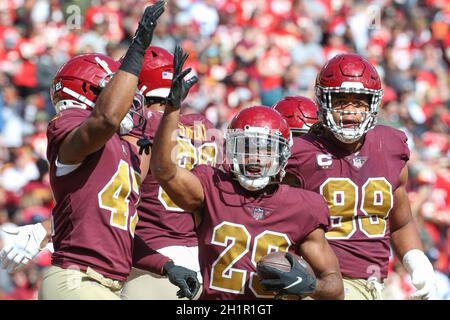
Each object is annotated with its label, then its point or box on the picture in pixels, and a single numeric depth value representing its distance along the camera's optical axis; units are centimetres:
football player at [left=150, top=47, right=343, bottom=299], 839
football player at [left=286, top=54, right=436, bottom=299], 969
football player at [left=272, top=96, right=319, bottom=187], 1177
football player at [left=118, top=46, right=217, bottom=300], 1027
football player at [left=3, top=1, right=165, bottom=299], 797
